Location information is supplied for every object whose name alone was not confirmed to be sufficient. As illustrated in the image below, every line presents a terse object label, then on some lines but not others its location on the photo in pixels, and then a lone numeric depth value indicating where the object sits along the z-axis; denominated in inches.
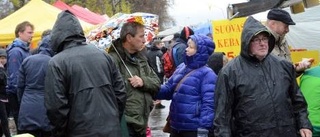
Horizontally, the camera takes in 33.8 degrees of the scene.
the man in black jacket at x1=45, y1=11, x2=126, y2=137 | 161.0
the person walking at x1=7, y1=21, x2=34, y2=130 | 304.8
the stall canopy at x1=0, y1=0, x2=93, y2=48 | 536.7
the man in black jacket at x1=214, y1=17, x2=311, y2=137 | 158.7
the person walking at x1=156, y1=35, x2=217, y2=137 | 192.9
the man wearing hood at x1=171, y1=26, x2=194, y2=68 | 321.7
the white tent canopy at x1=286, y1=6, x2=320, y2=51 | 448.1
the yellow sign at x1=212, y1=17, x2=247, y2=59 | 356.8
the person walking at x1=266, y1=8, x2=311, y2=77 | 207.0
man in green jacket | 194.1
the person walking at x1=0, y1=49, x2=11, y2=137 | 328.8
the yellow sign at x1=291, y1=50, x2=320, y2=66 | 267.0
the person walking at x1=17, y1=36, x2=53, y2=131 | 251.3
